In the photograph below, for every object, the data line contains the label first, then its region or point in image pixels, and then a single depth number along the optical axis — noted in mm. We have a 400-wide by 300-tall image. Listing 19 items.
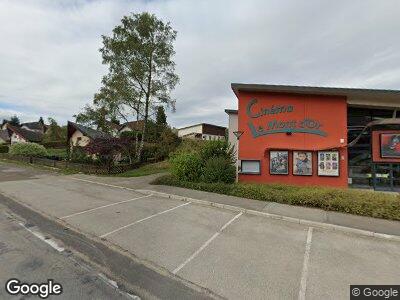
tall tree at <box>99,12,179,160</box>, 22922
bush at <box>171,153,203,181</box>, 14203
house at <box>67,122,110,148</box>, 30167
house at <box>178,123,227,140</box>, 47800
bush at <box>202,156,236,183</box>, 13375
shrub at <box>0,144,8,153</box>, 41094
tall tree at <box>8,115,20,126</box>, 93450
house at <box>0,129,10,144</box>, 62519
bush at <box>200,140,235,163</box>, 14641
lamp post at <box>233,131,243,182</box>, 13234
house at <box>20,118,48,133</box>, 80038
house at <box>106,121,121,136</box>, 25597
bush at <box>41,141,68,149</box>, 47447
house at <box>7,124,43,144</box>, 55594
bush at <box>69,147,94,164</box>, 23558
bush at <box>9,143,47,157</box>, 29328
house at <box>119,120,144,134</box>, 25225
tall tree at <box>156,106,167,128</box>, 24659
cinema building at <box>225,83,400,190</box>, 14500
